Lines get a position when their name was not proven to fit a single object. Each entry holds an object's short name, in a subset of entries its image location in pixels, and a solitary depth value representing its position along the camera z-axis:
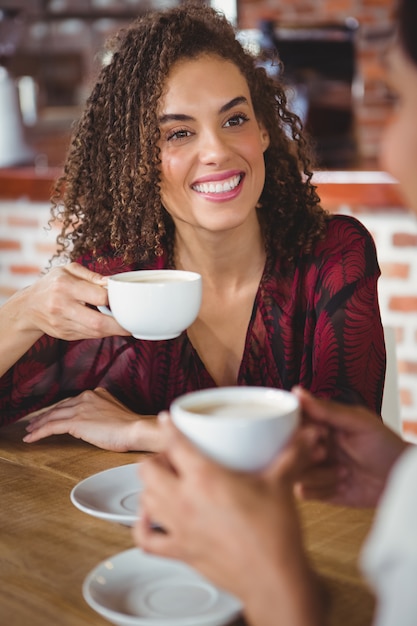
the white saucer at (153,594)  0.82
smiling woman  1.24
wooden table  0.86
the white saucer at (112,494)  0.96
